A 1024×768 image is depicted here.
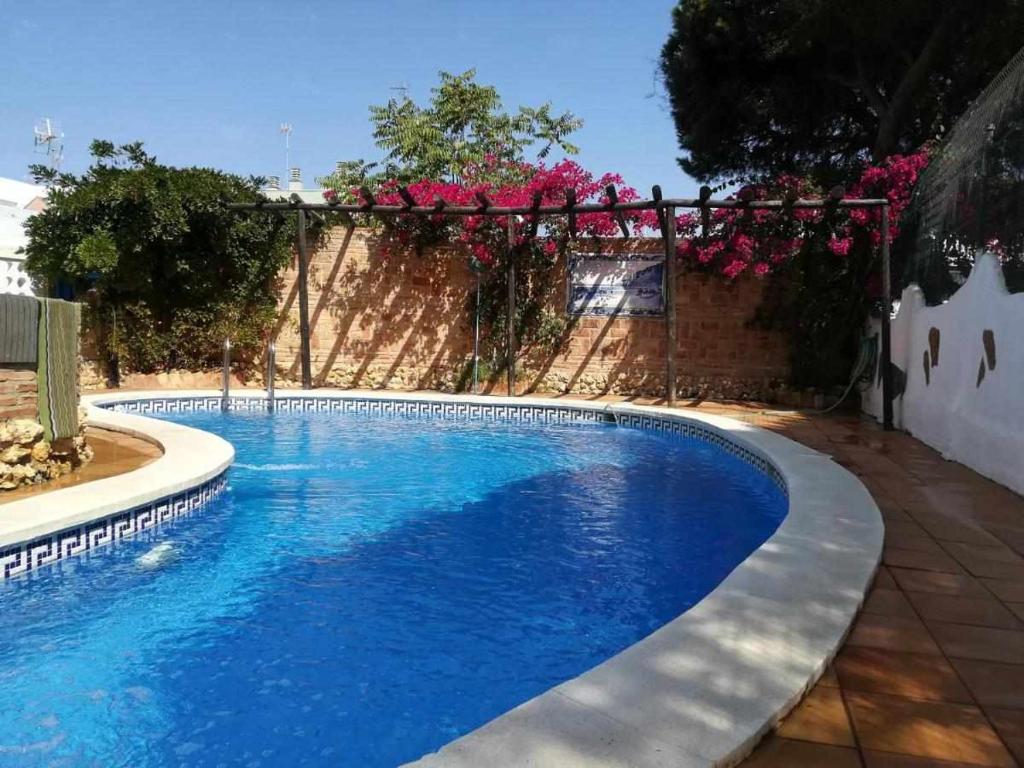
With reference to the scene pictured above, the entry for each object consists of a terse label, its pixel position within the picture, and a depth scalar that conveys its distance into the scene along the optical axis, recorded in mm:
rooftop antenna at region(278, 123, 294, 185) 33281
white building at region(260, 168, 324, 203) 28438
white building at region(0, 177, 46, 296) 12016
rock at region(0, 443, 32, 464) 4535
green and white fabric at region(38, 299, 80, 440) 4914
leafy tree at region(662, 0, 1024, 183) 10555
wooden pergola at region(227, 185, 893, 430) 8875
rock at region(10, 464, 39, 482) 4586
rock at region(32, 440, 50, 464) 4719
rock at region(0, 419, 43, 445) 4543
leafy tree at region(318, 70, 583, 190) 18781
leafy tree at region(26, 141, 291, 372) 11039
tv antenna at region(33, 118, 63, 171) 29750
